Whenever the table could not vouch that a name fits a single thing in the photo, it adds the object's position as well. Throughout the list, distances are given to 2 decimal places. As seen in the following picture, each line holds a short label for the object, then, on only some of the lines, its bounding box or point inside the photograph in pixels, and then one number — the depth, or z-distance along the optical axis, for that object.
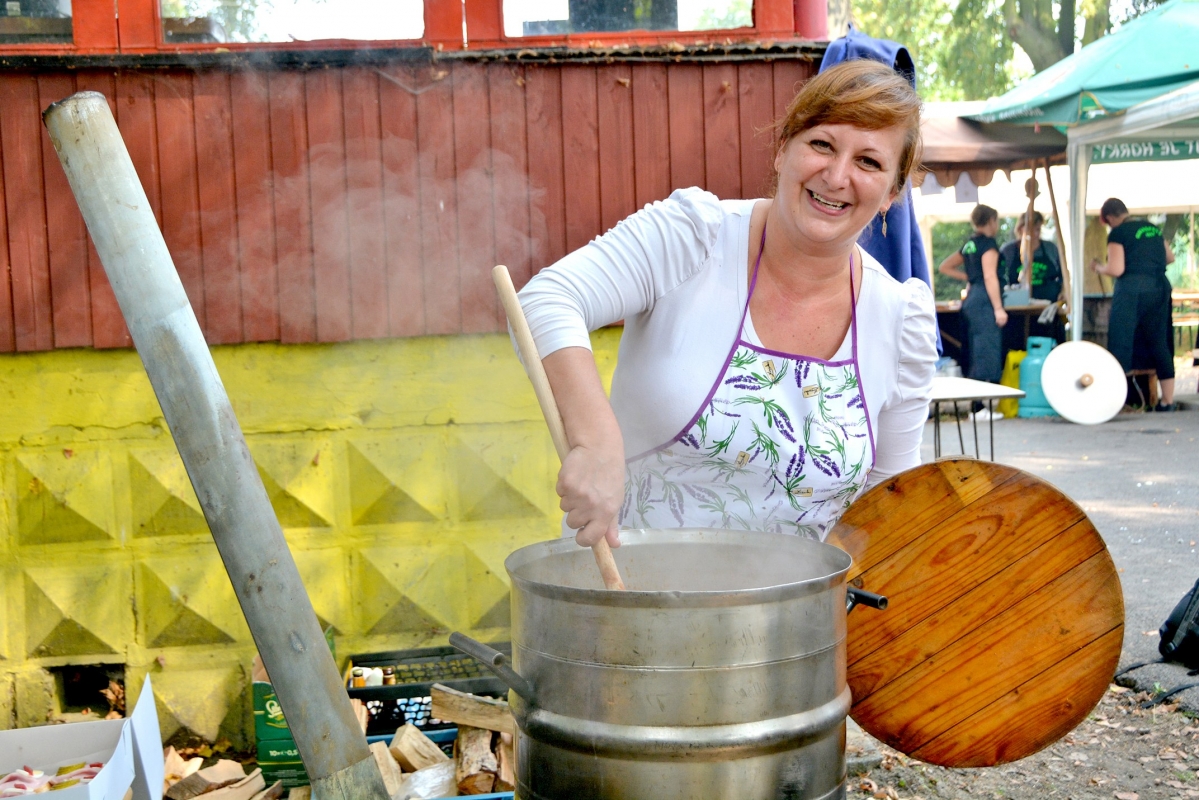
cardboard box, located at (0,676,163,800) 3.11
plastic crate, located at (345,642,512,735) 3.69
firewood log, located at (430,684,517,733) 3.45
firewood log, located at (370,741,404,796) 3.27
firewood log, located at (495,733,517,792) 3.25
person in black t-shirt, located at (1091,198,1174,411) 11.62
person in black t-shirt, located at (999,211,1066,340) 13.09
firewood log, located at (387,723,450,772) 3.43
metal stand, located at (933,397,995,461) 6.83
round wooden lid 1.92
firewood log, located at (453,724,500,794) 3.23
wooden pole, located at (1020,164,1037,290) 13.74
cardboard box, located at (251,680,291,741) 3.61
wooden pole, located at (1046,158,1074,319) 12.49
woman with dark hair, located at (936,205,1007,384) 11.83
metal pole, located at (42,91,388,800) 2.05
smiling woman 2.09
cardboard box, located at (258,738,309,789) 3.63
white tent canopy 10.91
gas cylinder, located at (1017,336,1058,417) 12.10
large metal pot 1.35
